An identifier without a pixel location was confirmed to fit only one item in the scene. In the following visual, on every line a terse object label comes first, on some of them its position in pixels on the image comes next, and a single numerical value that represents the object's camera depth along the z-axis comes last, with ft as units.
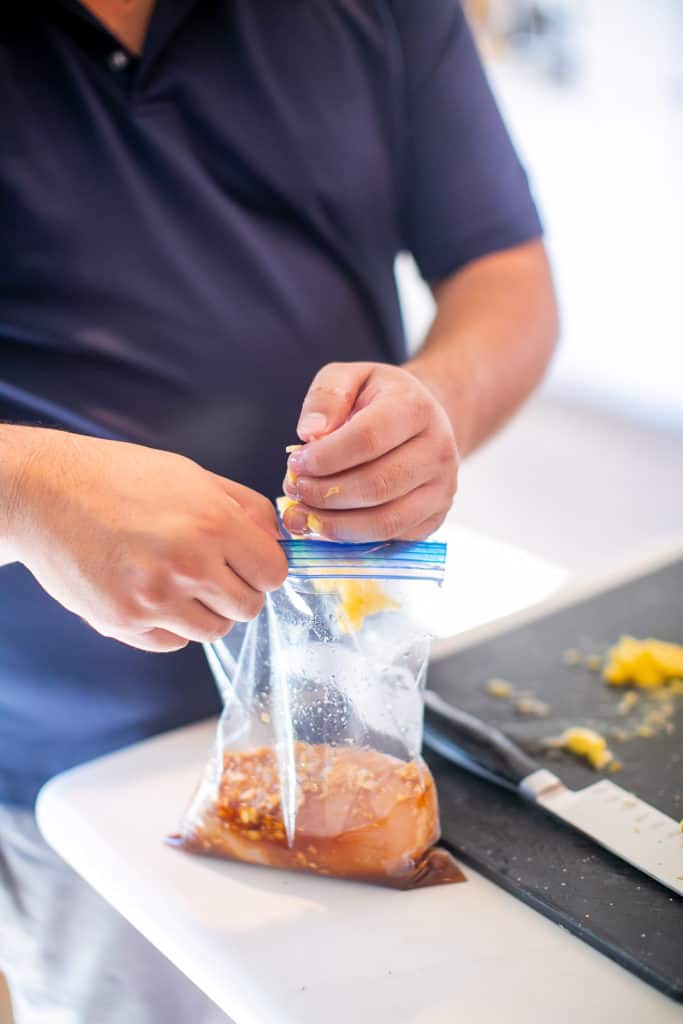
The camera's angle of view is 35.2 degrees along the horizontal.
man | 2.38
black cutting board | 2.23
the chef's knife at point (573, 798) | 2.39
